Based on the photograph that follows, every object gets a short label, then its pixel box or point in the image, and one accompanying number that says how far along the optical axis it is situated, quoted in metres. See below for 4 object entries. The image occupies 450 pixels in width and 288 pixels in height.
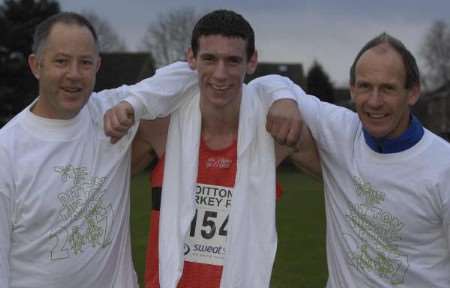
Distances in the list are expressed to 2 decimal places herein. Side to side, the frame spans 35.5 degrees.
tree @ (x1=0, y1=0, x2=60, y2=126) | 35.25
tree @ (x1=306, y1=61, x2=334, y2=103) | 48.79
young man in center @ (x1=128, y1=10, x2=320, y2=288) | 3.63
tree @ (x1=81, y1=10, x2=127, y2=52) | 52.68
